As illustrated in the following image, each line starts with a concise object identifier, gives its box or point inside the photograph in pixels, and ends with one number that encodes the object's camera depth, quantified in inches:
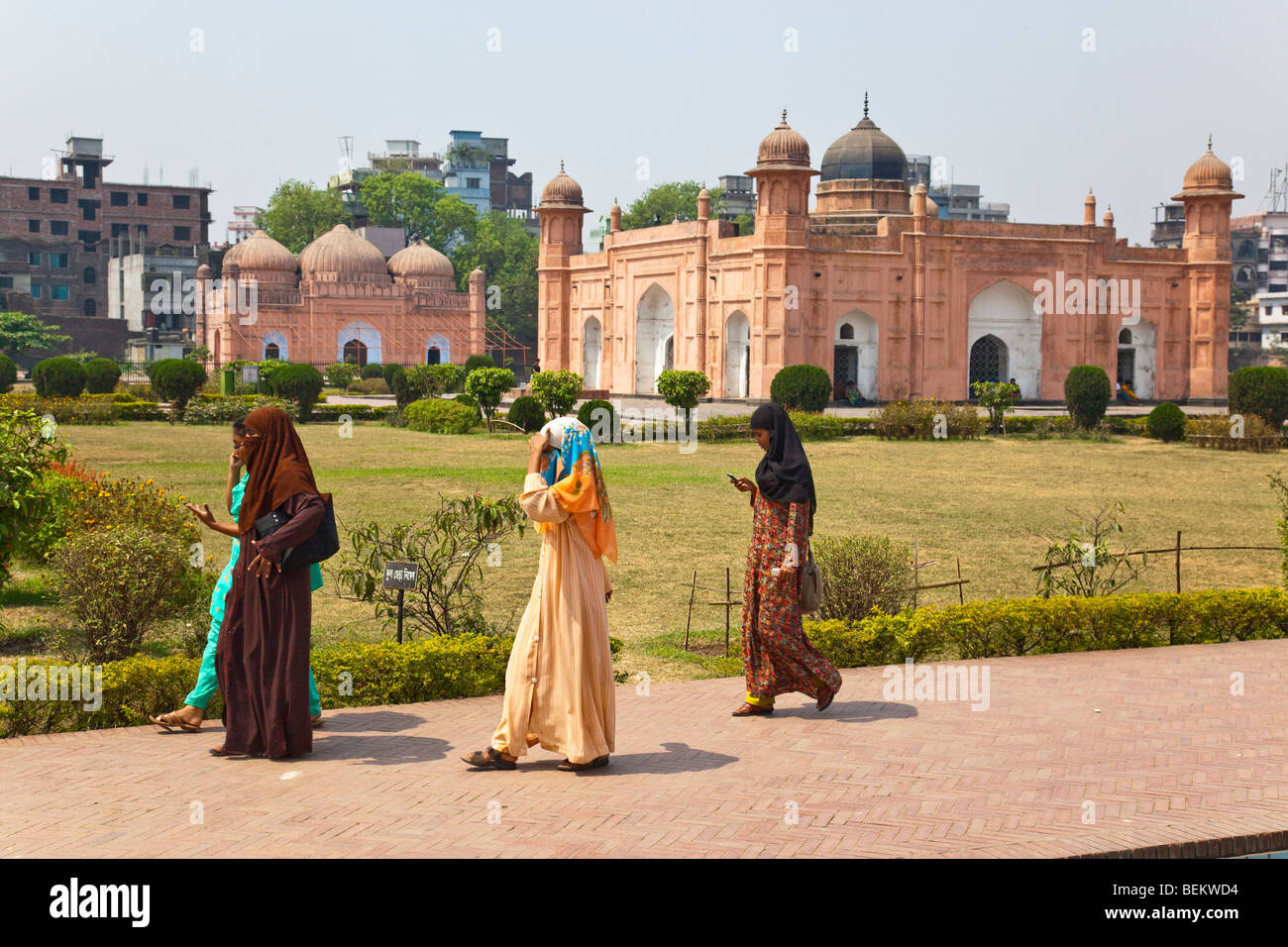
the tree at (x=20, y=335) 1856.5
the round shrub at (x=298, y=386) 1136.8
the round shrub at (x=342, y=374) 1787.6
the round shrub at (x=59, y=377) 1165.1
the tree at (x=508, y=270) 2454.5
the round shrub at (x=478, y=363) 1700.3
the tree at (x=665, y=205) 2578.7
